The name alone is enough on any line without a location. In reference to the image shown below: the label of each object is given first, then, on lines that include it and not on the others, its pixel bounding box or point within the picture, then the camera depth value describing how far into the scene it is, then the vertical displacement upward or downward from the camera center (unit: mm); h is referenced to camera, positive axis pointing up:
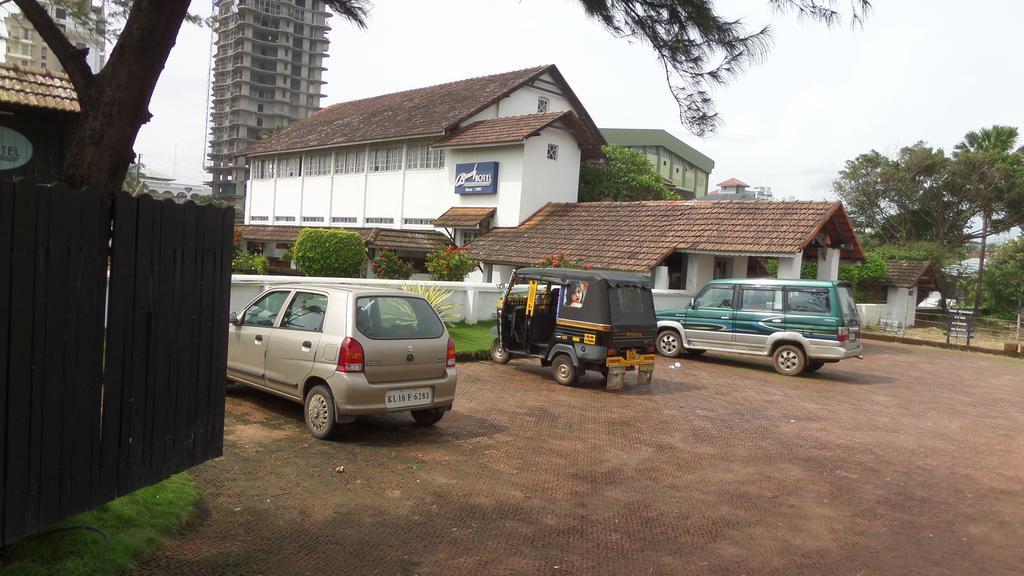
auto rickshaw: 11195 -816
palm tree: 36188 +6075
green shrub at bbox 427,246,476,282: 18844 -14
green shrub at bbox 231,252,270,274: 20403 -395
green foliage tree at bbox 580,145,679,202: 31516 +4194
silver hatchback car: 7129 -1017
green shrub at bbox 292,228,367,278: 21312 +81
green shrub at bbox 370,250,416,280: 19469 -193
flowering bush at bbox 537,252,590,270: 18891 +236
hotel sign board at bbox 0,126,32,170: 11508 +1381
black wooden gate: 3436 -568
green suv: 13992 -768
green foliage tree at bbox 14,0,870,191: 4234 +946
